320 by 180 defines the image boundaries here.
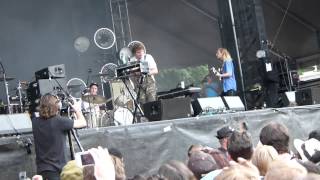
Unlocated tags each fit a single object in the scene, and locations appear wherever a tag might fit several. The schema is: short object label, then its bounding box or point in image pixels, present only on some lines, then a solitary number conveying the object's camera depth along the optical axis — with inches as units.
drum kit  566.3
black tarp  362.6
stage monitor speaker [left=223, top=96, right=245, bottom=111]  528.0
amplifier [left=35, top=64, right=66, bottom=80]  436.1
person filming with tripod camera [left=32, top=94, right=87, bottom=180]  336.9
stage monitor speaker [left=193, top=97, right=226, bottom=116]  507.4
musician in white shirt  514.7
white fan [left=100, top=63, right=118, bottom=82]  807.1
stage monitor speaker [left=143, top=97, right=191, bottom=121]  467.8
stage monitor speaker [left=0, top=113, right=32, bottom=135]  377.5
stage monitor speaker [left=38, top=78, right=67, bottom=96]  427.0
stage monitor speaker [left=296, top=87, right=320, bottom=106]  598.0
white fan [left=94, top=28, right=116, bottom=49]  855.4
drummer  565.0
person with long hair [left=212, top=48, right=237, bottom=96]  628.7
